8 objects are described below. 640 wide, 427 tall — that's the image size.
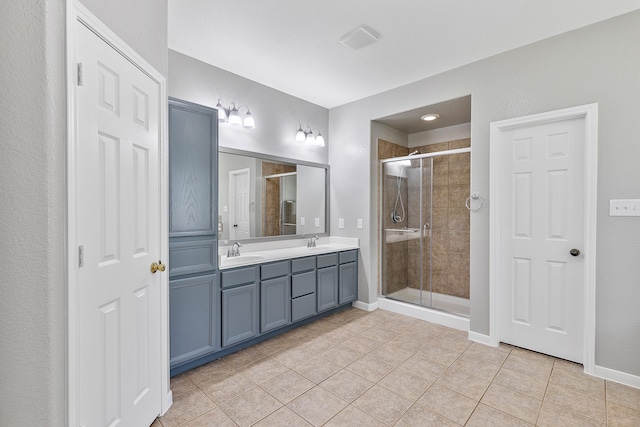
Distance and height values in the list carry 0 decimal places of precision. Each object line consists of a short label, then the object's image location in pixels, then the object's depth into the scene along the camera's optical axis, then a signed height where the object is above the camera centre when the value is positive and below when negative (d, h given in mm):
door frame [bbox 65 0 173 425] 1168 +40
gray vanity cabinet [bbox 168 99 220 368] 2197 -170
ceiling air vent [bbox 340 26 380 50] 2402 +1428
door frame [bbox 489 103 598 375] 2299 +31
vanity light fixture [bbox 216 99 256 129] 2975 +951
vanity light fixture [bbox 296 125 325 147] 3731 +934
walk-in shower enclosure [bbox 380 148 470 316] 3844 -219
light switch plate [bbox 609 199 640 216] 2154 +37
